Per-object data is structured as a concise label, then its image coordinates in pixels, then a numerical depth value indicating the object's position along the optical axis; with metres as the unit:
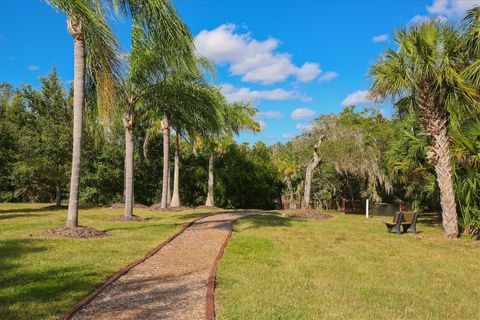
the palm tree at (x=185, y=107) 13.88
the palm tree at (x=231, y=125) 23.81
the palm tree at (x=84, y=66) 9.24
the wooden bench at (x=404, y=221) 12.35
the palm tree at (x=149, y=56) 9.12
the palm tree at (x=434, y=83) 10.84
